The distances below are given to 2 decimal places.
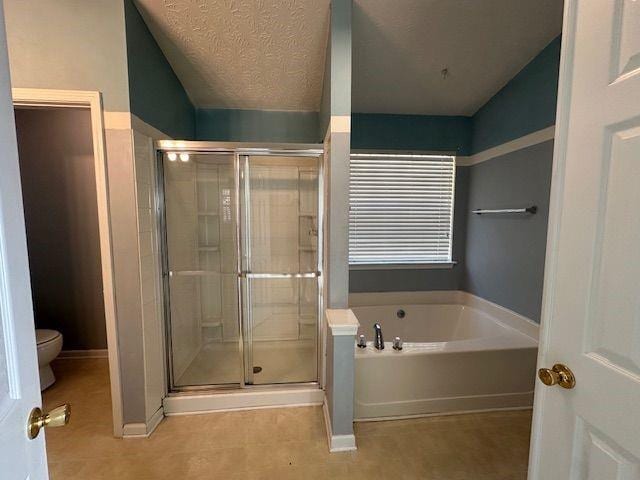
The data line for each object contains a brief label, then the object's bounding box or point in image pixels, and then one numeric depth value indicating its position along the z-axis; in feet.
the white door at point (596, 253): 2.18
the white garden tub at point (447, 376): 6.46
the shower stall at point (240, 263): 7.22
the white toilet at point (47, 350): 7.21
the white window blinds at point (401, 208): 9.56
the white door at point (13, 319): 1.84
